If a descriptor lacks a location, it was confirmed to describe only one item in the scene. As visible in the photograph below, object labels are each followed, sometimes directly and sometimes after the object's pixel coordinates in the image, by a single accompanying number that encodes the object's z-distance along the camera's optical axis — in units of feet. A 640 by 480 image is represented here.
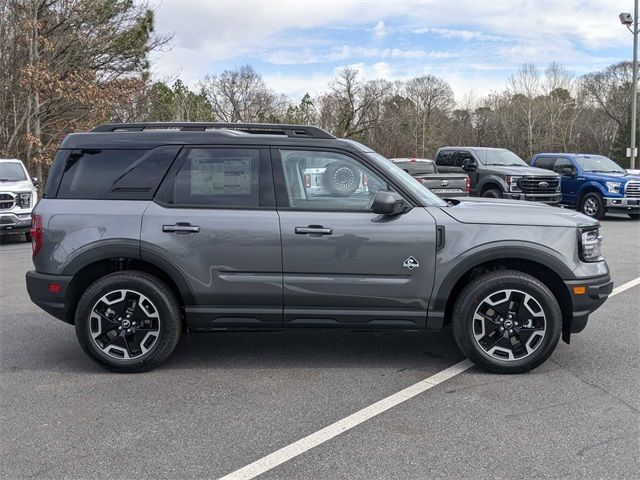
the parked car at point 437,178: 50.60
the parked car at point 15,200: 42.52
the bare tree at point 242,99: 200.34
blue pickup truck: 55.47
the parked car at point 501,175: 55.88
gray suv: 14.85
